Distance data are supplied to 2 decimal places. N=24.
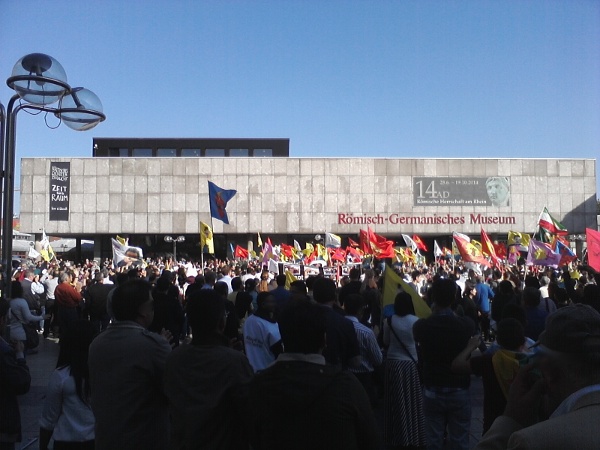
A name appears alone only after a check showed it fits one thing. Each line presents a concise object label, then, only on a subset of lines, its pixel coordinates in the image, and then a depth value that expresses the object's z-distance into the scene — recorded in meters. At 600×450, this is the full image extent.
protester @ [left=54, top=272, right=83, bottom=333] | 11.31
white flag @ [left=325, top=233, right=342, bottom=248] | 31.40
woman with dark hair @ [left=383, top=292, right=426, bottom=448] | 5.65
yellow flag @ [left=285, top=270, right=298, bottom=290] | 12.38
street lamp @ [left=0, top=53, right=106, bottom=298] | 6.05
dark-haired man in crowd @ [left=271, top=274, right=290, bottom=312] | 8.08
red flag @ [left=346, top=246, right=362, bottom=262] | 29.09
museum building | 48.78
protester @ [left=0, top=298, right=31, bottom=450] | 3.71
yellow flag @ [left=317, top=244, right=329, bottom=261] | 32.99
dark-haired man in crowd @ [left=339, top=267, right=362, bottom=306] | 8.53
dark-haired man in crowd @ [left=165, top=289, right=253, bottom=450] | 3.00
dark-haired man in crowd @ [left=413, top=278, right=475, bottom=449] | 4.96
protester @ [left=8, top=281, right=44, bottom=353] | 9.57
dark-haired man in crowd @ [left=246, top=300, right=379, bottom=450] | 2.54
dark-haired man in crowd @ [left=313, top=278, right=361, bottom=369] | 5.34
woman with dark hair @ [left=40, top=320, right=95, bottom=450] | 3.96
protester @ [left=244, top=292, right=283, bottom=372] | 5.78
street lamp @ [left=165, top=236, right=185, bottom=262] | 48.23
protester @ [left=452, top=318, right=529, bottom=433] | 4.10
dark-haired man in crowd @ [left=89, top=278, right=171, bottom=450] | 3.29
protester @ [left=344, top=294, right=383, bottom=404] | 5.57
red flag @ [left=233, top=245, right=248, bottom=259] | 33.12
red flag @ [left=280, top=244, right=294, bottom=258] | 33.94
